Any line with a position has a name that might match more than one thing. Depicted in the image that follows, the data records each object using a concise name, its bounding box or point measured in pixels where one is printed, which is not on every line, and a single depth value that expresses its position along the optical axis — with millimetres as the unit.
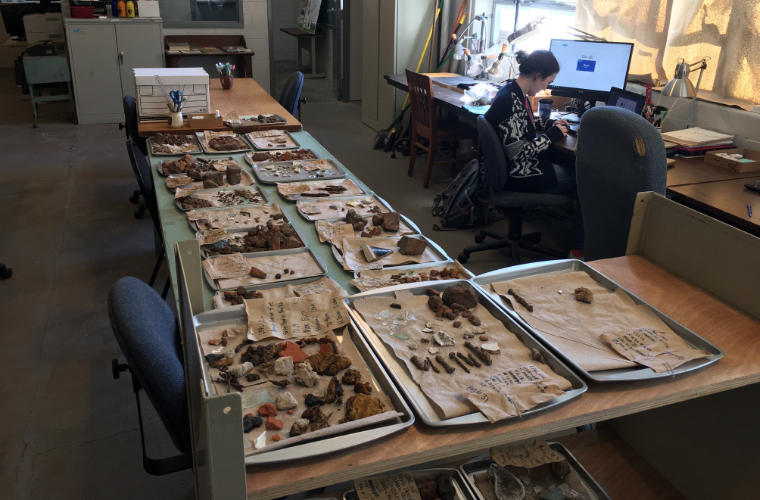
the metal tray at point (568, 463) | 1455
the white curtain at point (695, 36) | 3164
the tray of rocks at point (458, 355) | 1138
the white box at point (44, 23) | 7316
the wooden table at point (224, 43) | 7047
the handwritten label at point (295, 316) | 1395
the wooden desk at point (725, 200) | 2306
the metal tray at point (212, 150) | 3020
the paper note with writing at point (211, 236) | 1944
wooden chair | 4738
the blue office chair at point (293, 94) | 4461
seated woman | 3281
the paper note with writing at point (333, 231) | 2014
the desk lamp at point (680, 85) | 3162
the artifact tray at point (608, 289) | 1223
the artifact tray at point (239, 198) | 2299
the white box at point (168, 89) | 3475
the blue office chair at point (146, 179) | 2715
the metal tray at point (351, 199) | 2295
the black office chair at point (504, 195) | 3234
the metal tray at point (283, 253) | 1672
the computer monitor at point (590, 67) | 3711
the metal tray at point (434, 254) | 1868
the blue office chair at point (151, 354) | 1309
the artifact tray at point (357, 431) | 1003
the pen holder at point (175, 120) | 3402
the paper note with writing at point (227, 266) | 1732
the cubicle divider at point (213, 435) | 854
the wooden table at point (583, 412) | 987
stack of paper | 3135
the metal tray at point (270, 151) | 2844
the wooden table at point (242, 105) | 3402
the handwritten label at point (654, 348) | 1256
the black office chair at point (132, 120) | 3850
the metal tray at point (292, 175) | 2600
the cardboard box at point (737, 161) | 2873
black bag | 4160
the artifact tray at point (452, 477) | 1374
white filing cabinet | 6359
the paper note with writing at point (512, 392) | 1118
